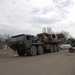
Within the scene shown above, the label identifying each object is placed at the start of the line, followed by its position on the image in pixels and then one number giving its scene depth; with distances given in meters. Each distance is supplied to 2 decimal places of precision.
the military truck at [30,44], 10.05
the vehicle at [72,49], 12.72
